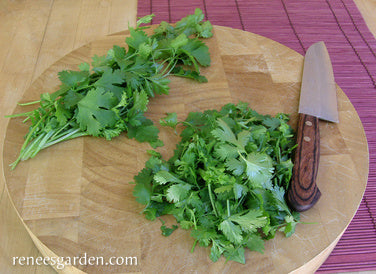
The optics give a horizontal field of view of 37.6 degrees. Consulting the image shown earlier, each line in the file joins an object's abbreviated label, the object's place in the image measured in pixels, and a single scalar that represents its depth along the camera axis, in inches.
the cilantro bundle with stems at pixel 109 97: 23.9
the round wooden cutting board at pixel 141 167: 21.2
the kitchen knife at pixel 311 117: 22.0
